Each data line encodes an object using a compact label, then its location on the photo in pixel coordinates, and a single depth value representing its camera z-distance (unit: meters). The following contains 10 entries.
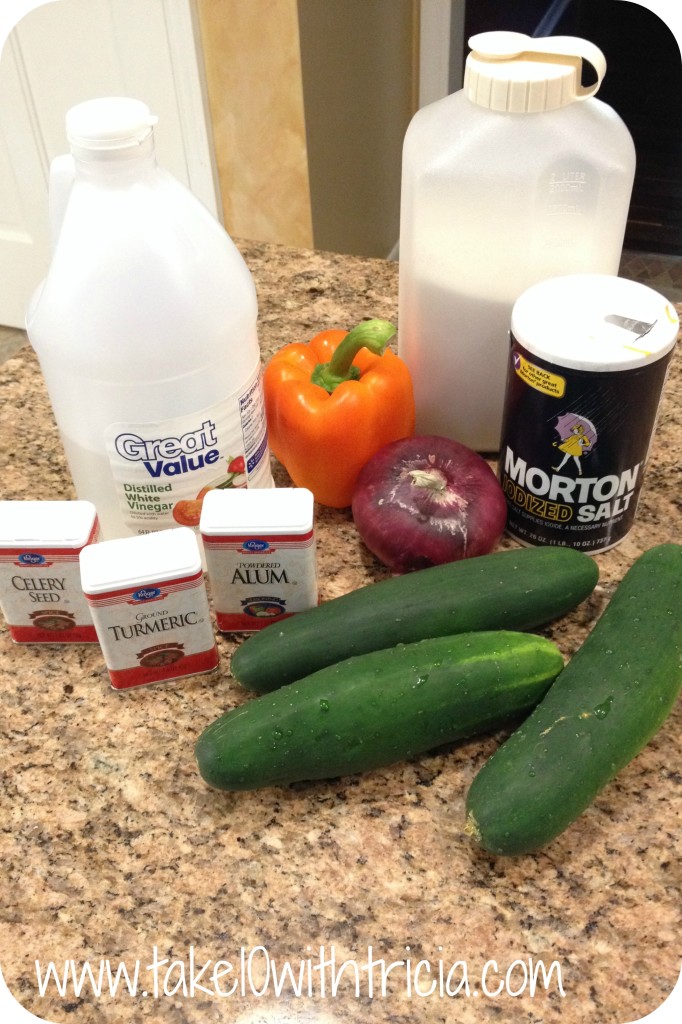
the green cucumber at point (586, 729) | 0.58
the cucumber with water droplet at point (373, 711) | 0.62
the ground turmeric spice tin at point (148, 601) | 0.65
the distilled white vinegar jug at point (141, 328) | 0.65
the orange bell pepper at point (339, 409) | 0.85
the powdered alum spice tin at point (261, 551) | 0.69
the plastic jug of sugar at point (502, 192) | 0.74
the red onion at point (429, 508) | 0.77
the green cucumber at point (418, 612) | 0.69
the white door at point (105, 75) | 1.76
